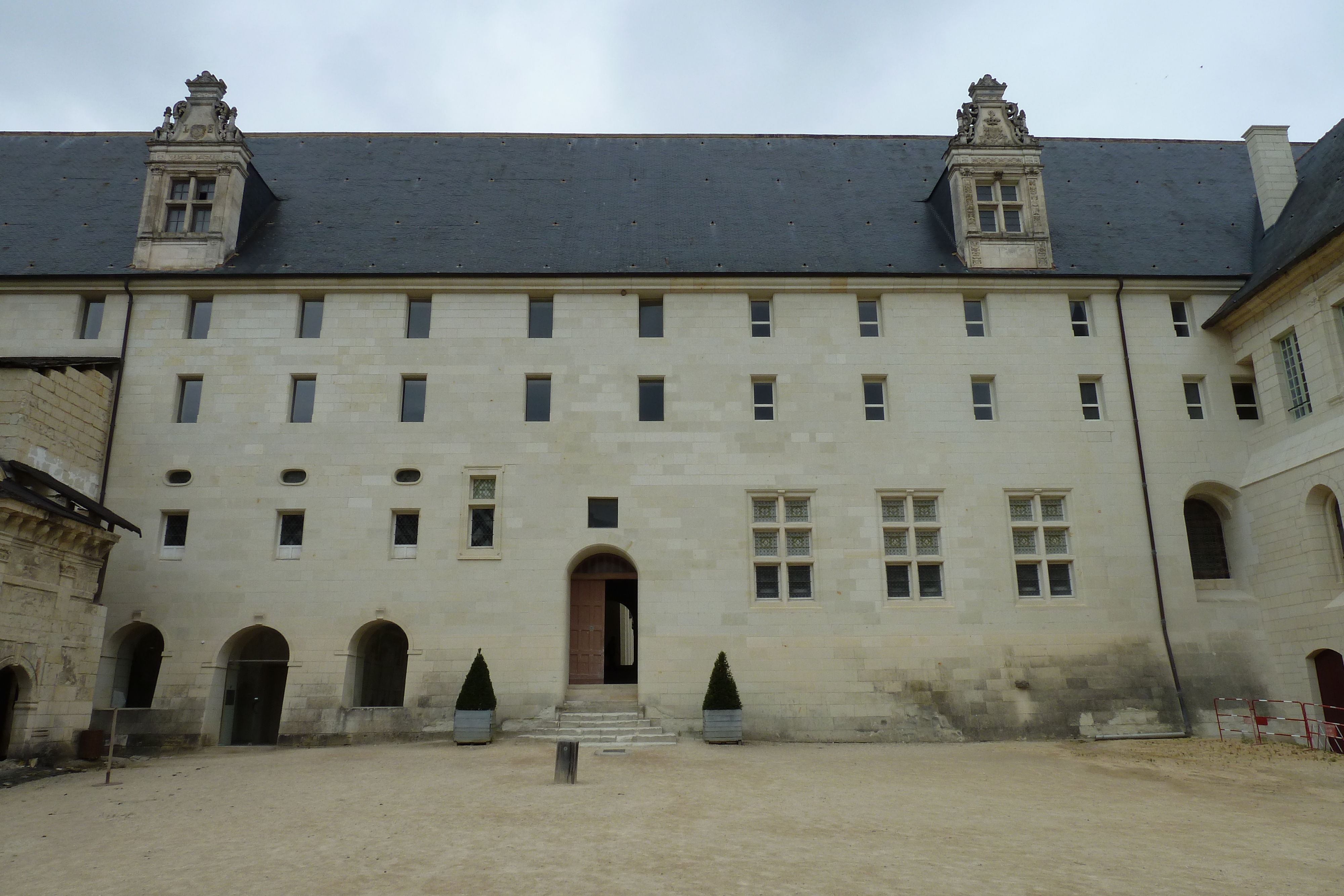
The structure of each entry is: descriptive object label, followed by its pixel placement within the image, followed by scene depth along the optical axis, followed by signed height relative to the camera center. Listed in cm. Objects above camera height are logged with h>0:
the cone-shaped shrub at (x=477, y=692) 1833 -81
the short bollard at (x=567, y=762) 1349 -166
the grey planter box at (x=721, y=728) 1834 -159
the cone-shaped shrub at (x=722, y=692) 1847 -86
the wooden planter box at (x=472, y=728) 1817 -151
